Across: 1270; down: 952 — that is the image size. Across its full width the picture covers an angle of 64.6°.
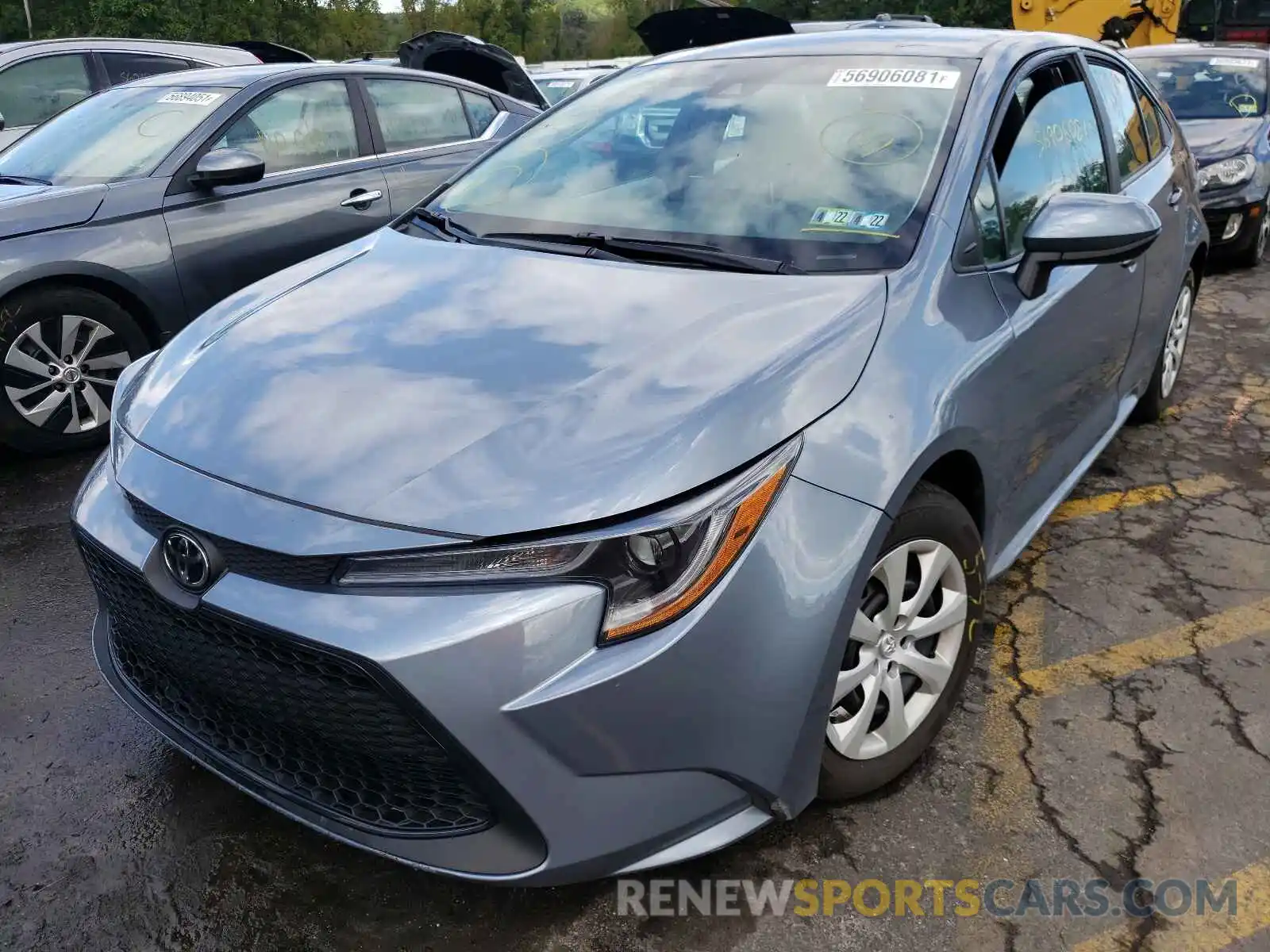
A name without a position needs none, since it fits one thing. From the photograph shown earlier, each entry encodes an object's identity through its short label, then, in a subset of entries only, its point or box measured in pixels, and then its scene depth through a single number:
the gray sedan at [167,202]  4.01
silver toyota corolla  1.63
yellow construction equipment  11.96
